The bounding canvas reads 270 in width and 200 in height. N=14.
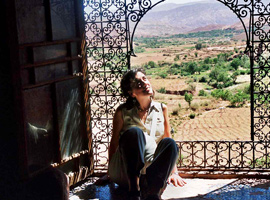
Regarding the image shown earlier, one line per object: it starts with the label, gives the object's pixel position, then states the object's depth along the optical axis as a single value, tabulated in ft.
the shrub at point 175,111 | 66.44
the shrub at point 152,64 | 112.63
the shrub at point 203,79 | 93.76
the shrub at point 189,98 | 70.74
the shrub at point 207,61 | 110.42
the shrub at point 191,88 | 83.05
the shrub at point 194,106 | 69.67
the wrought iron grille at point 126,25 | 14.26
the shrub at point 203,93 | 79.77
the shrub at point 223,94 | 73.56
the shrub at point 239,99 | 67.21
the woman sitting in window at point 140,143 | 10.39
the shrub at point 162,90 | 83.14
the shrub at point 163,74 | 95.81
